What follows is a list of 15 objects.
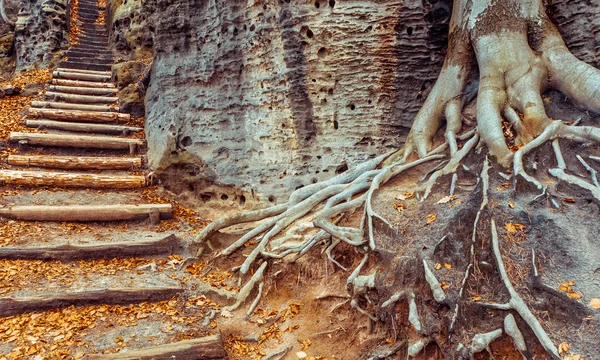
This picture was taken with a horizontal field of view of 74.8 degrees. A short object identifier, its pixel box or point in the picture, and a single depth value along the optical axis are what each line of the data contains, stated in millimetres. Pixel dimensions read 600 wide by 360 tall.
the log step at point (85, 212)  5281
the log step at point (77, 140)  7227
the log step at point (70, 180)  6215
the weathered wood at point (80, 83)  9992
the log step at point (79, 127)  7934
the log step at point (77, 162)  6723
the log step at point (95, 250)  4418
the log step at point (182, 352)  3107
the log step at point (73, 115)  8273
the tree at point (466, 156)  2957
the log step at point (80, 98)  9125
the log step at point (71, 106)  8641
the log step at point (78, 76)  10354
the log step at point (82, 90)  9586
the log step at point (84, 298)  3578
